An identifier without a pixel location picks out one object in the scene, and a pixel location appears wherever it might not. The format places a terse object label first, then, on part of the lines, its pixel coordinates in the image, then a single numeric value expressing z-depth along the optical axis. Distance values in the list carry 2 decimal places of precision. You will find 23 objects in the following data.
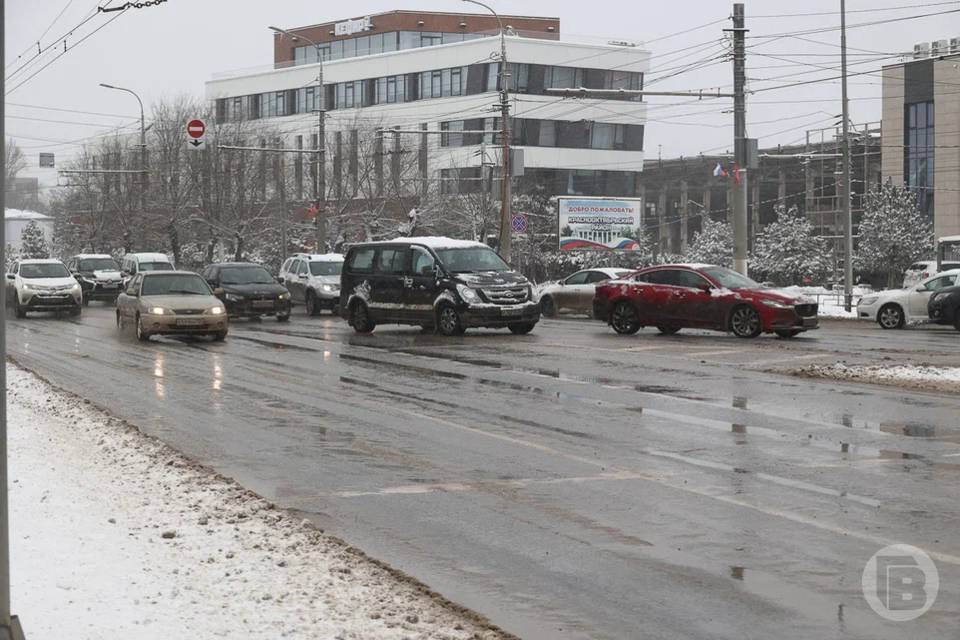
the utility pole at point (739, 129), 35.25
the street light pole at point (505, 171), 43.53
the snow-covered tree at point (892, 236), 65.81
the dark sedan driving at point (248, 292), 34.47
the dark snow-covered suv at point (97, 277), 48.66
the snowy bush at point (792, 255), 65.75
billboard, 62.38
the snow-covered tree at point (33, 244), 98.06
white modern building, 86.25
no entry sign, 45.78
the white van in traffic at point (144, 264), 49.09
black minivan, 26.42
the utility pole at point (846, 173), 37.88
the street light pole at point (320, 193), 51.16
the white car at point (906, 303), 30.78
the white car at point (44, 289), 36.53
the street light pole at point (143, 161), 65.75
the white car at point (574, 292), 36.50
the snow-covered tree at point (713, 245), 73.50
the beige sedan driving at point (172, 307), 25.83
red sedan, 25.61
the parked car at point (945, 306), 29.27
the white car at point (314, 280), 39.56
